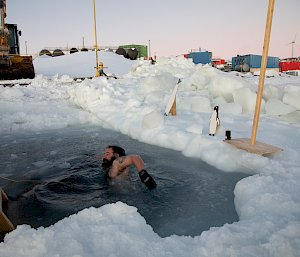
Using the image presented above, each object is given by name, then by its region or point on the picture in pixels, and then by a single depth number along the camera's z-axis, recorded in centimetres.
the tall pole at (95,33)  1592
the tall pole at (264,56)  418
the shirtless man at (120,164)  415
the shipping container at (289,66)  2935
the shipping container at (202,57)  3177
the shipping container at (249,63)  2763
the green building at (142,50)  4019
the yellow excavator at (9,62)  1406
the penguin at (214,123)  584
